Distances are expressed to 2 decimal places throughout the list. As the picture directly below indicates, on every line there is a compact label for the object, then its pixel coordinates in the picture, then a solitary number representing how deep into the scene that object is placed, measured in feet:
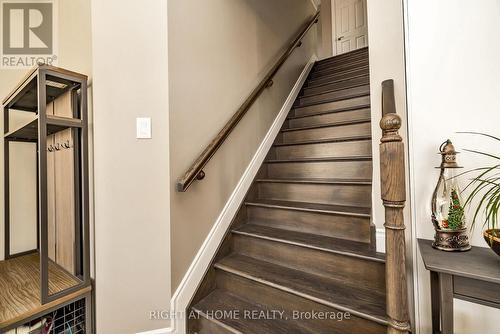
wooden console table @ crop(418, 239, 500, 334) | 2.52
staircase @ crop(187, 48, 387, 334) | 4.21
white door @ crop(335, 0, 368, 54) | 14.71
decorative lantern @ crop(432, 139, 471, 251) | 3.15
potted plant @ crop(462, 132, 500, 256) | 3.15
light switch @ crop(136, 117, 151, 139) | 4.67
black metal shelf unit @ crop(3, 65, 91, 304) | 3.80
